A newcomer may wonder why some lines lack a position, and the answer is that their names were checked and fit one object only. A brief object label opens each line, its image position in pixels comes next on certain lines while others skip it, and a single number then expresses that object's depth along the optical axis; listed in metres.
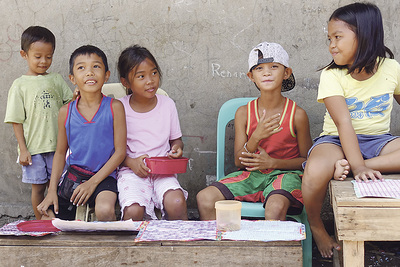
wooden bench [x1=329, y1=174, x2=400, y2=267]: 2.12
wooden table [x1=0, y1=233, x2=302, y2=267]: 2.17
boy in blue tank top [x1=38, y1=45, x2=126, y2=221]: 3.12
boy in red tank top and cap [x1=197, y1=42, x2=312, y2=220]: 2.99
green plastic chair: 2.93
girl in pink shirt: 3.00
